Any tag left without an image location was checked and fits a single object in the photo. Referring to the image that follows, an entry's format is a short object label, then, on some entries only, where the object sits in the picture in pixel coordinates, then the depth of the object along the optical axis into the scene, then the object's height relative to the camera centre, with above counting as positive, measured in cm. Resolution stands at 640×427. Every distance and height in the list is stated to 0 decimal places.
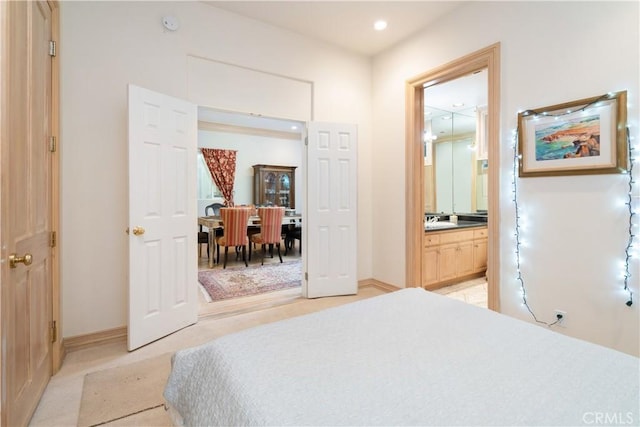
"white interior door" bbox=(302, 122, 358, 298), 355 +4
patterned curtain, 718 +113
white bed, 80 -50
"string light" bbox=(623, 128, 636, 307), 195 -8
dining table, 505 -13
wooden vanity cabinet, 375 -53
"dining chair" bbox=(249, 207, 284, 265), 508 -17
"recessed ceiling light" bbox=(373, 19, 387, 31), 322 +201
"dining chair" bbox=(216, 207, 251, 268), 473 -15
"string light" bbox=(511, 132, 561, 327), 252 -10
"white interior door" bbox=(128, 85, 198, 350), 238 +1
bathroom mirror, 487 +101
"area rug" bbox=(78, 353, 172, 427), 164 -105
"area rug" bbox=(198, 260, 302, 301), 375 -87
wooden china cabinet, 757 +76
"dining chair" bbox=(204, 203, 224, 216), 727 +17
